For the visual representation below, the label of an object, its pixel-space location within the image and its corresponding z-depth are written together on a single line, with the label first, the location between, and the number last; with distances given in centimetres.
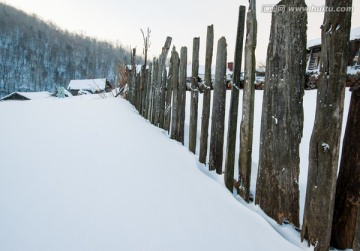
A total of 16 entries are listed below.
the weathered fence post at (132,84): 809
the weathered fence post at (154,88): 472
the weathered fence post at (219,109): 241
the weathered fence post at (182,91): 337
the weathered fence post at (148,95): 531
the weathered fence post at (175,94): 356
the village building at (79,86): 6107
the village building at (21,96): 4494
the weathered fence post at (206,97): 263
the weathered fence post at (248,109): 189
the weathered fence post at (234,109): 209
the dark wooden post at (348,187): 136
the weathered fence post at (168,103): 393
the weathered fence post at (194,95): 291
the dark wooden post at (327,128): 125
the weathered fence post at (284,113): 151
